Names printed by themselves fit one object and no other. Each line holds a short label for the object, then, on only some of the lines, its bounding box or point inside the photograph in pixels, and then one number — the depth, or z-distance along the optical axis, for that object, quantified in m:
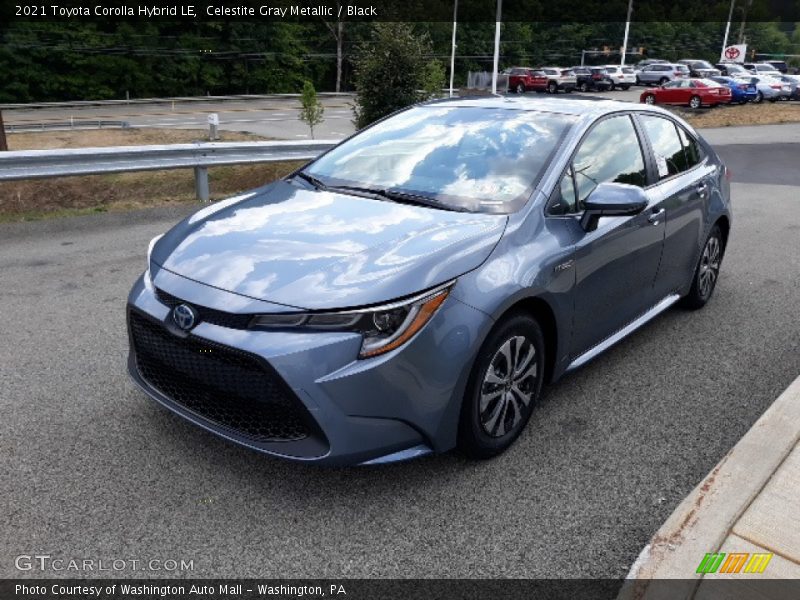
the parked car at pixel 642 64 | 55.23
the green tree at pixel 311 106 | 21.61
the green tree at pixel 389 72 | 16.98
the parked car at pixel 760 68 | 54.36
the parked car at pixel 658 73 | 52.59
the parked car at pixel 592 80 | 51.19
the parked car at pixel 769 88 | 39.28
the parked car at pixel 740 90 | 37.03
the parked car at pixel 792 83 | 41.59
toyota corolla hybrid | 2.73
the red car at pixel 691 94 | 33.34
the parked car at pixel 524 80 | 48.71
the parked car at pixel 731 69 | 47.16
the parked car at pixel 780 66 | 64.75
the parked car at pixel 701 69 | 43.16
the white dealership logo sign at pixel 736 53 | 58.16
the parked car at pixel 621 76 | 51.62
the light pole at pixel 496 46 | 33.72
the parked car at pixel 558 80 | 48.47
